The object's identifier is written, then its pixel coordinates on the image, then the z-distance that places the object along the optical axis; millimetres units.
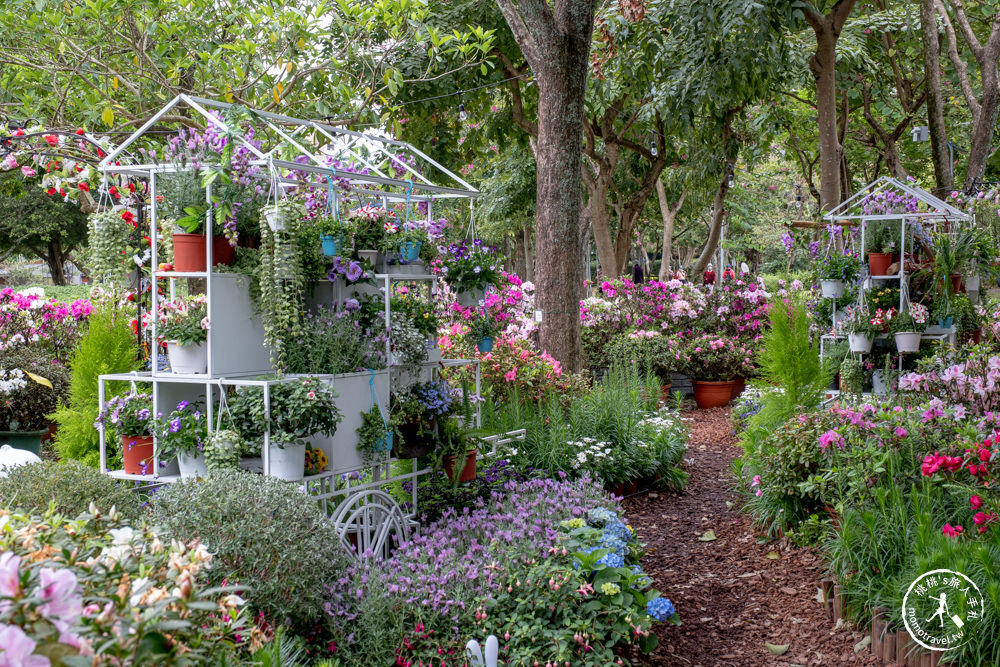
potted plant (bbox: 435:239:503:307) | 5484
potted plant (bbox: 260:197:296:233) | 3994
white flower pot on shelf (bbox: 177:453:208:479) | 4258
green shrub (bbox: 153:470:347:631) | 3186
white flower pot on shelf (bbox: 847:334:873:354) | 7605
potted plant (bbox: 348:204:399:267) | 4586
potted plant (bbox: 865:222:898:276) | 7562
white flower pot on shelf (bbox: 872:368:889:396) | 7581
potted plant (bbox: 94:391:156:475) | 4402
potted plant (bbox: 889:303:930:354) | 7305
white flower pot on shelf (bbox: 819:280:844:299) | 7801
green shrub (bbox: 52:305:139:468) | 5469
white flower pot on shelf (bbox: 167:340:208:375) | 4273
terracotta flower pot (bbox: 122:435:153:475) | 4414
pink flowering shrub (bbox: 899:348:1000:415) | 4164
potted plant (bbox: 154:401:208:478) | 4195
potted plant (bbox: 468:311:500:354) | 6004
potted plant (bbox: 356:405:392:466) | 4488
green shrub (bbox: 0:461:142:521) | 3375
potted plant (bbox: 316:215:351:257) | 4297
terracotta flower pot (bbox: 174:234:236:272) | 4230
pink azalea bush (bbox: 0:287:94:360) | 8078
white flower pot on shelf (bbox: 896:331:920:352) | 7363
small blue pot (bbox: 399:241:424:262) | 4820
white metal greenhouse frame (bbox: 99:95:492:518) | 4215
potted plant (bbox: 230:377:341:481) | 4023
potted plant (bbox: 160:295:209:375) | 4215
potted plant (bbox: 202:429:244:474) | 4047
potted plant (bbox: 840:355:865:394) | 7629
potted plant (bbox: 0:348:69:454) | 6562
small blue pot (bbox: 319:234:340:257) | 4312
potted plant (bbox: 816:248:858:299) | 7711
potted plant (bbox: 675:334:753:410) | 10594
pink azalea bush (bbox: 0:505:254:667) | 1340
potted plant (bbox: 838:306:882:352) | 7543
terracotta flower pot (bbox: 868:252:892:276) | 7574
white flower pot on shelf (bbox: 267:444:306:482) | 4090
